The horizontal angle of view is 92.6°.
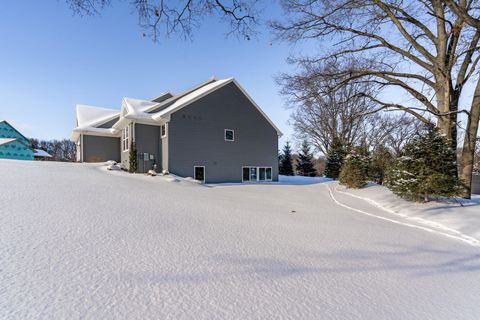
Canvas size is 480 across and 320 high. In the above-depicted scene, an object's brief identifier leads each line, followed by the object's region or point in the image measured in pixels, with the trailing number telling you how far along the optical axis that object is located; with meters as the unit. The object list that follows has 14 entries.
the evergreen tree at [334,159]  22.20
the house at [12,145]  22.30
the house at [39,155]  29.00
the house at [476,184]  16.80
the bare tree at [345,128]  22.65
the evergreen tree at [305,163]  29.42
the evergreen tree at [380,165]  15.84
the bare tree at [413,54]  8.91
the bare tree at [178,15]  5.27
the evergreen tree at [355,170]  12.85
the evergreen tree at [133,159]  13.69
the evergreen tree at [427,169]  7.21
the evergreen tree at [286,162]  29.08
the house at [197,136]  14.16
